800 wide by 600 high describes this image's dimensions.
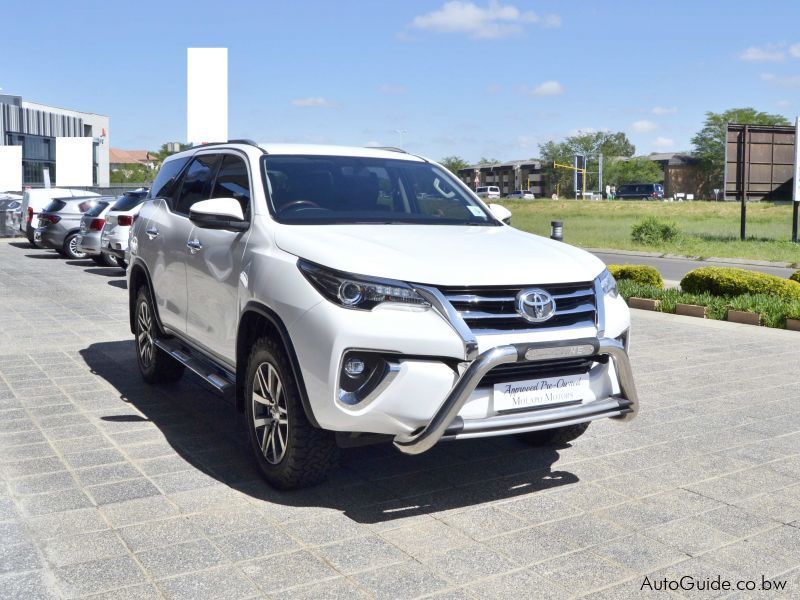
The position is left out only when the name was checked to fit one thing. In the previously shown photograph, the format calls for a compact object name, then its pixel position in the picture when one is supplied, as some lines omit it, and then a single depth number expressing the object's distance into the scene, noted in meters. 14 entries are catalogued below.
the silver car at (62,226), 21.48
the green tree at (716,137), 125.19
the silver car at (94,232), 18.34
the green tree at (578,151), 137.38
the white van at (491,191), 102.78
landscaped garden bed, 10.42
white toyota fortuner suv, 3.94
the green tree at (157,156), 149.24
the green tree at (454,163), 176.62
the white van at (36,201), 24.33
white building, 90.38
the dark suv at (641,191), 96.44
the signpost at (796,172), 27.42
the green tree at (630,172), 134.50
